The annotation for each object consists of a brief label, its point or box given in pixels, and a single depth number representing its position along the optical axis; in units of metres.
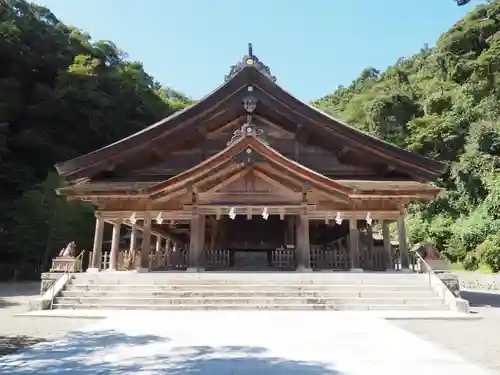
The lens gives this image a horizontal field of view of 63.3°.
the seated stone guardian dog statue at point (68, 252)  12.68
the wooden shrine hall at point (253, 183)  13.38
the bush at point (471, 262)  26.55
